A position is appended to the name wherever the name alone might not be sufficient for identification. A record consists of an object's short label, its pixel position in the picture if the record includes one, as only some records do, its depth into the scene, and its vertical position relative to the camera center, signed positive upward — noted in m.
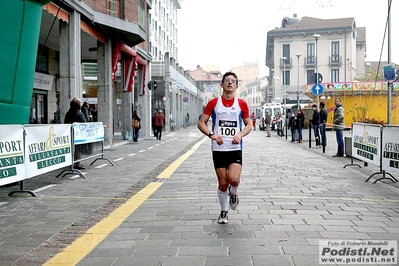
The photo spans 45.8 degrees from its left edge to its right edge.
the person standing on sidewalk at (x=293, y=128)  24.48 -0.47
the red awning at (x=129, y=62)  22.05 +3.16
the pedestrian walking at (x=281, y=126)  32.03 -0.47
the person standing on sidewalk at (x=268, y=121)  31.72 -0.13
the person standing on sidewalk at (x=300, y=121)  23.58 -0.10
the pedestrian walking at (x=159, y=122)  26.92 -0.13
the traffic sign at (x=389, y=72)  15.64 +1.55
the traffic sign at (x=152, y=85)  31.49 +2.33
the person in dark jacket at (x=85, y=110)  19.07 +0.41
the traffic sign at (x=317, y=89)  23.84 +1.52
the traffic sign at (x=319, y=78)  26.20 +2.36
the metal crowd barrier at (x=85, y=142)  10.79 -0.56
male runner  5.84 -0.18
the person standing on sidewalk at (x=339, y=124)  14.96 -0.17
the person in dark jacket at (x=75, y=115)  12.29 +0.13
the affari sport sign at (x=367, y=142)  9.83 -0.54
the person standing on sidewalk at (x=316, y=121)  19.20 -0.08
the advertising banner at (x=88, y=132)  11.04 -0.31
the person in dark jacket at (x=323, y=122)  17.67 -0.12
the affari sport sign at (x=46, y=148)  8.26 -0.53
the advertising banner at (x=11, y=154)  7.24 -0.53
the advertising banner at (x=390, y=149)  8.80 -0.58
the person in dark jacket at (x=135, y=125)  24.75 -0.27
